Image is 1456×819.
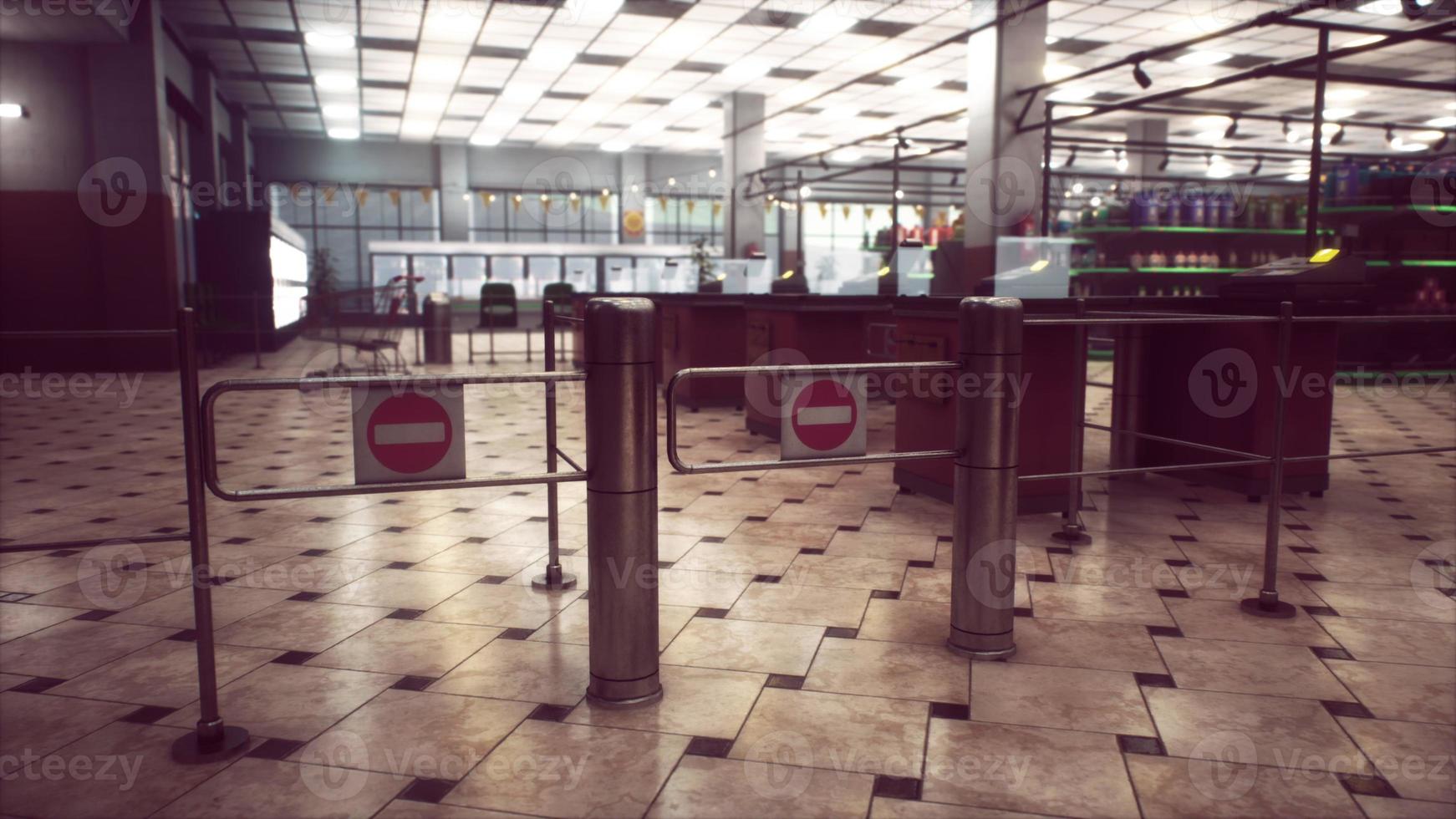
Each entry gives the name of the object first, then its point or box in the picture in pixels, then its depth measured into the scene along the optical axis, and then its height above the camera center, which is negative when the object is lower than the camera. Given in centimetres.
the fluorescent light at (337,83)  1291 +305
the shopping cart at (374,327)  735 -24
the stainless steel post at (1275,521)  268 -64
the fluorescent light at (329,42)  1056 +295
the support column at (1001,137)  865 +153
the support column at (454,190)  1992 +235
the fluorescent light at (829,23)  959 +291
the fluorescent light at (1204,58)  1095 +285
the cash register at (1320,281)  385 +8
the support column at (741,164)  1377 +203
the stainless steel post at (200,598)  176 -58
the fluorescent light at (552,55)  1098 +295
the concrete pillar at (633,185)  2092 +258
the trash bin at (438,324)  1123 -29
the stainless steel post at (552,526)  273 -69
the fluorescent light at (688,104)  1421 +305
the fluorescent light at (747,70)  1176 +297
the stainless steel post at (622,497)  191 -41
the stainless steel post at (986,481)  219 -43
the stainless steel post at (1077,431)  343 -48
